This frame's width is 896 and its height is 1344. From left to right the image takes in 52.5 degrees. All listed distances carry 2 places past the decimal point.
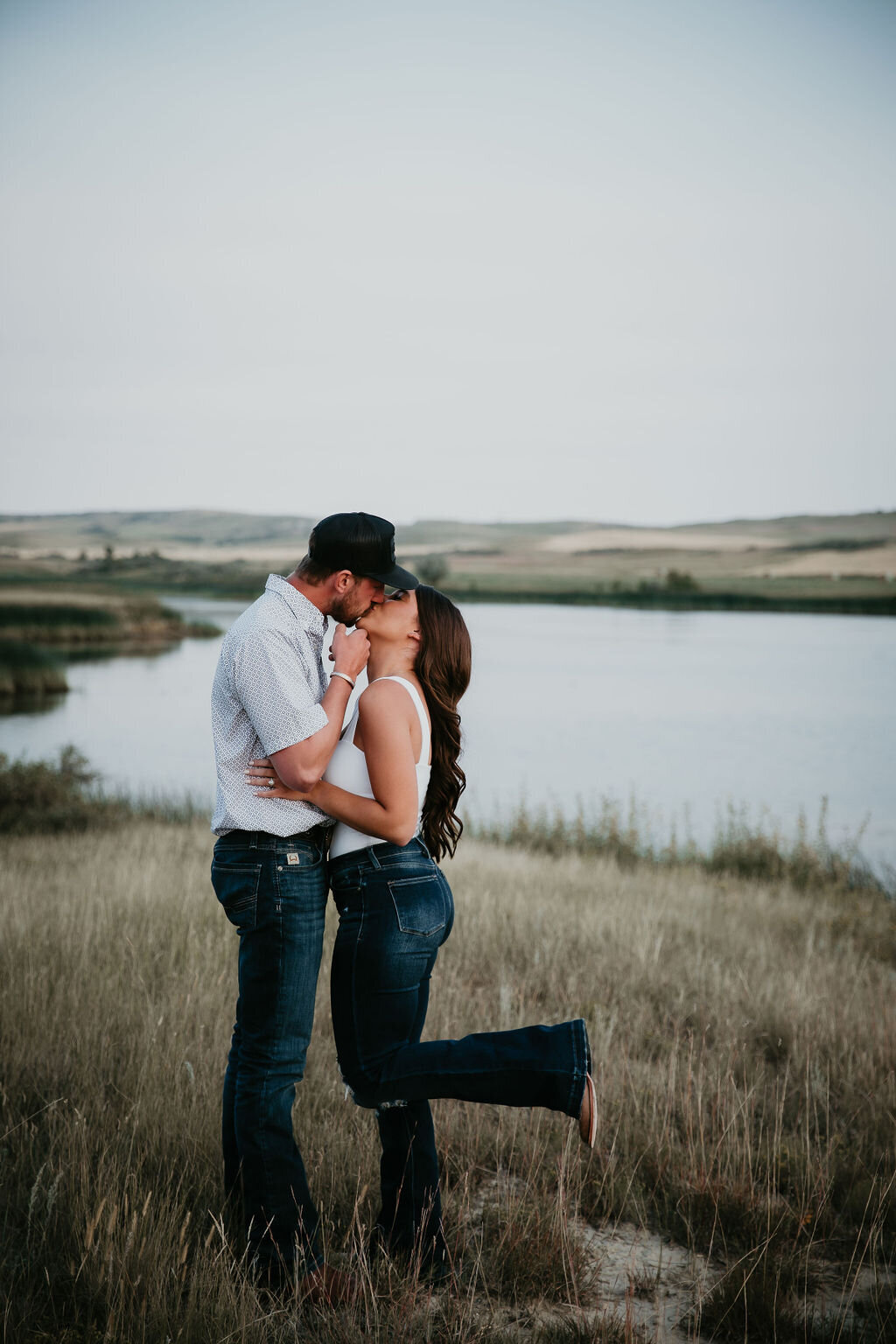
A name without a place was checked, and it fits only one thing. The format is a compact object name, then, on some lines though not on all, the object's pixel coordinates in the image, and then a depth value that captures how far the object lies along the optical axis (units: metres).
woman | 2.50
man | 2.48
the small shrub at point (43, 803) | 11.59
